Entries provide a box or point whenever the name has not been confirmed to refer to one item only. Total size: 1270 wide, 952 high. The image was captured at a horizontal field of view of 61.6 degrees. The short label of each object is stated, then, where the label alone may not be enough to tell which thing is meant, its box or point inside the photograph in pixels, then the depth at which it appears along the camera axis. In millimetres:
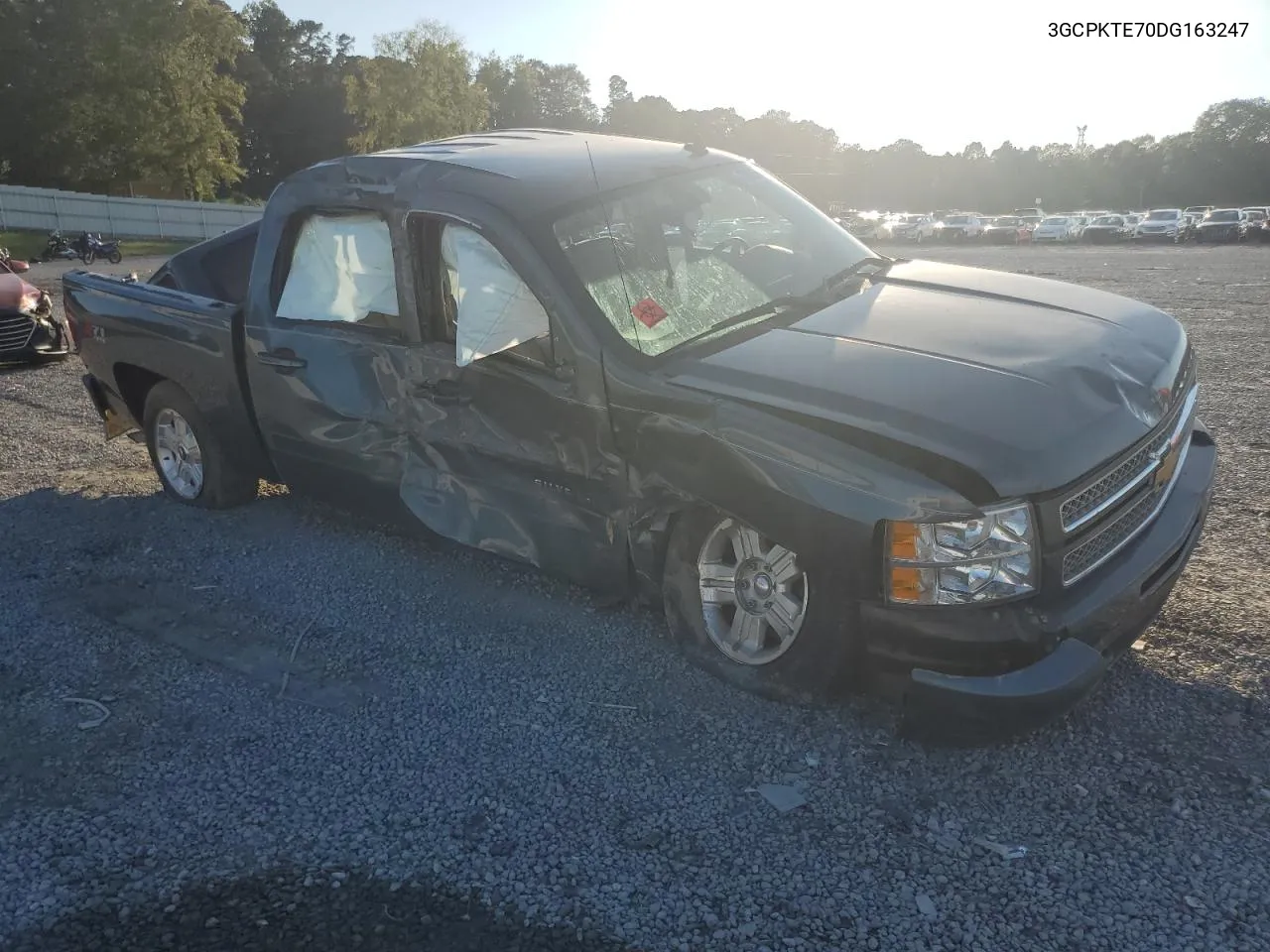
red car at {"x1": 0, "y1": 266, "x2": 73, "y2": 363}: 11055
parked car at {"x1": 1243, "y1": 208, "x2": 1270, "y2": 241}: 38156
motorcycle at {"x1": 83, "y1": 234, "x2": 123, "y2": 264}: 31469
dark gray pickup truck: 3125
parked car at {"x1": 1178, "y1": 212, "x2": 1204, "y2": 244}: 40938
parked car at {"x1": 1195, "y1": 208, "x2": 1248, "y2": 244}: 39094
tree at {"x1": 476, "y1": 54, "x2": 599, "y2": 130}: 88562
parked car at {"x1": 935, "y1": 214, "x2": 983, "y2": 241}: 49156
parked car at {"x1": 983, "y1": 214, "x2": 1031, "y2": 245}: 45938
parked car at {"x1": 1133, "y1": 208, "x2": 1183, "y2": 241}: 41469
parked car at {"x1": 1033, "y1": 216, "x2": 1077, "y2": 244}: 45031
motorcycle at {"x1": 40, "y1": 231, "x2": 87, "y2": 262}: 31930
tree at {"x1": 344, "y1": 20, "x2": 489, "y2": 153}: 52250
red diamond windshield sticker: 3971
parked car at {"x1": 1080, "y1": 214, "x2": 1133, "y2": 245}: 42781
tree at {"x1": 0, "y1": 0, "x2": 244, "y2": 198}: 44625
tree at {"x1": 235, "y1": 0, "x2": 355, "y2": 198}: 78438
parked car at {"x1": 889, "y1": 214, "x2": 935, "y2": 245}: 51438
